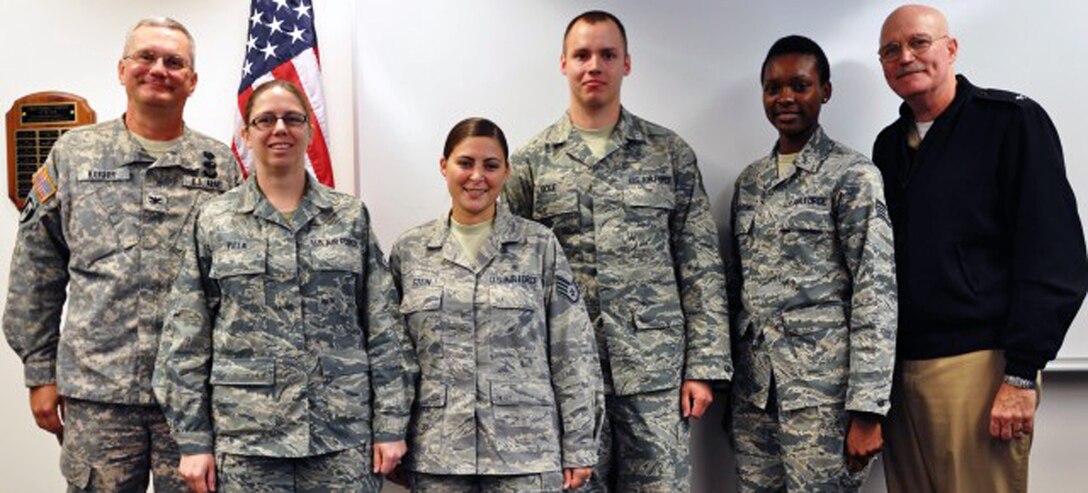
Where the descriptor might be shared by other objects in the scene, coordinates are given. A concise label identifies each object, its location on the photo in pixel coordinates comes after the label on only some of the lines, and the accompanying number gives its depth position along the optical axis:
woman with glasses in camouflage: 1.96
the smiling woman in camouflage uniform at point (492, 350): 2.09
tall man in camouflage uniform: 2.38
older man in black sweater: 2.17
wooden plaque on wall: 2.92
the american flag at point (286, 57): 2.76
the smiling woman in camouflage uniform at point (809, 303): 2.26
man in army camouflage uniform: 2.14
